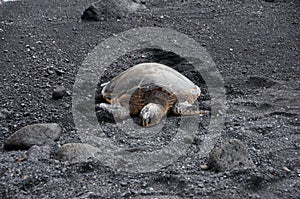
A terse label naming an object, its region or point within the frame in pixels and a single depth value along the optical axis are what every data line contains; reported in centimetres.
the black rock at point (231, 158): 548
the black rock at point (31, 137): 630
